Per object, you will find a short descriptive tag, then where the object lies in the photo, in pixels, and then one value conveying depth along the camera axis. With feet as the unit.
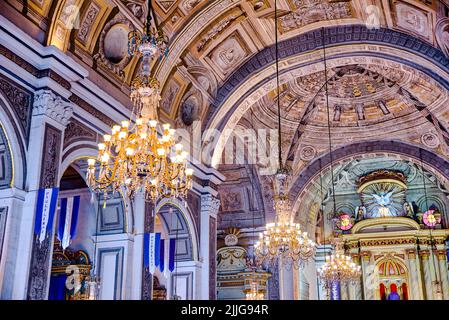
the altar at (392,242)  74.64
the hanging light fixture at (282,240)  37.09
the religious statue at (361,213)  80.12
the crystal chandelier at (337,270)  51.32
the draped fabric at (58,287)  45.73
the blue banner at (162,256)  39.25
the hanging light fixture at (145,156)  24.61
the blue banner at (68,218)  35.32
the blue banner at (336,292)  75.20
